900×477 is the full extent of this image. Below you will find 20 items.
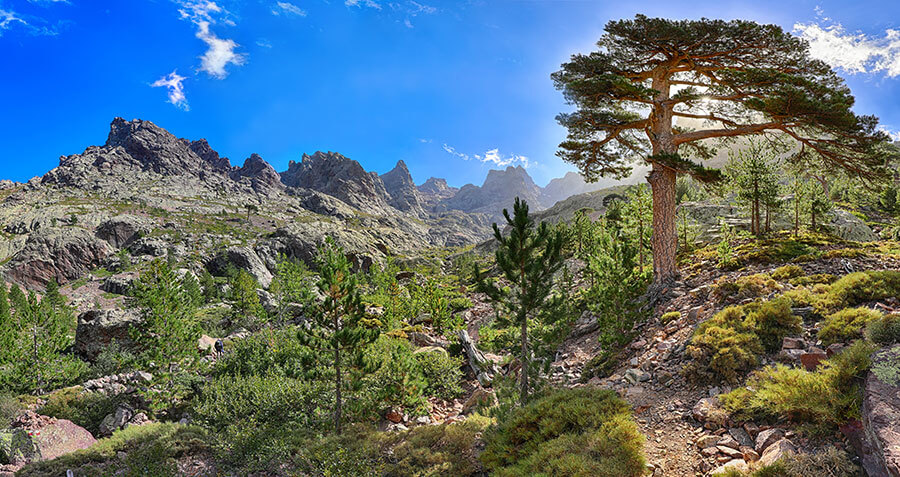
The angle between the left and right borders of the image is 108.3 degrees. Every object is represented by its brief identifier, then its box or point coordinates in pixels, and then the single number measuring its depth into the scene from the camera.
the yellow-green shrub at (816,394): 4.74
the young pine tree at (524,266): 9.20
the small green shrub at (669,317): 11.67
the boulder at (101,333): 24.31
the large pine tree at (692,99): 10.73
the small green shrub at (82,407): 15.16
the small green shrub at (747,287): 10.54
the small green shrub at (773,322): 7.66
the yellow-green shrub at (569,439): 5.62
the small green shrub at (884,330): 5.52
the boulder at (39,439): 11.52
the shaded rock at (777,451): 4.55
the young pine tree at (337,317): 10.93
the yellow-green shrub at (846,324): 6.51
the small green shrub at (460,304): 32.84
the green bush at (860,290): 8.00
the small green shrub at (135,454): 9.85
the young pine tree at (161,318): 16.45
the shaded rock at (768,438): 5.05
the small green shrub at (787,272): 11.26
